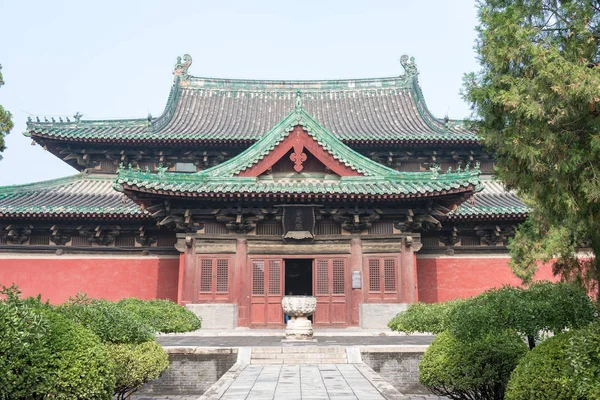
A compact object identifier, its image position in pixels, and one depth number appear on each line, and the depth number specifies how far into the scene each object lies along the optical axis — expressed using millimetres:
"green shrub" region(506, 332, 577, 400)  6695
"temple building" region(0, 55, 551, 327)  17969
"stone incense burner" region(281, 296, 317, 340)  14719
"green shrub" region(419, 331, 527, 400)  9164
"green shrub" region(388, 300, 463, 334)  14912
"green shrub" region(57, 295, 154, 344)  9273
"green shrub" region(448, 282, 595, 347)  8547
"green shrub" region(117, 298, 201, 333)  14408
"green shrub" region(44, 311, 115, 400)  7430
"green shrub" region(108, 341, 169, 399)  9648
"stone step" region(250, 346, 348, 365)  12289
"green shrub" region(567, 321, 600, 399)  6262
